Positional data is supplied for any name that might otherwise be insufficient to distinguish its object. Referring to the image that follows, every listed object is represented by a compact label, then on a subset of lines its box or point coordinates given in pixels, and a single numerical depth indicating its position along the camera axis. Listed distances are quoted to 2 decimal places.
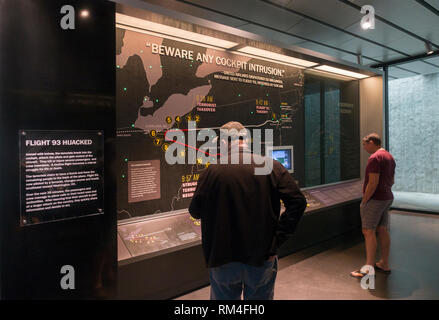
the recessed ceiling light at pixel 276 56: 3.83
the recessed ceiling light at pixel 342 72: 4.93
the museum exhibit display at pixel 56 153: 1.86
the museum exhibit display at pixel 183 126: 2.83
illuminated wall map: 2.99
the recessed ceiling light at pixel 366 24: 4.08
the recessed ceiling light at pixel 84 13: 2.08
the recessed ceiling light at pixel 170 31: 2.78
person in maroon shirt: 3.25
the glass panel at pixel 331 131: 5.13
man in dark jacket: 1.83
